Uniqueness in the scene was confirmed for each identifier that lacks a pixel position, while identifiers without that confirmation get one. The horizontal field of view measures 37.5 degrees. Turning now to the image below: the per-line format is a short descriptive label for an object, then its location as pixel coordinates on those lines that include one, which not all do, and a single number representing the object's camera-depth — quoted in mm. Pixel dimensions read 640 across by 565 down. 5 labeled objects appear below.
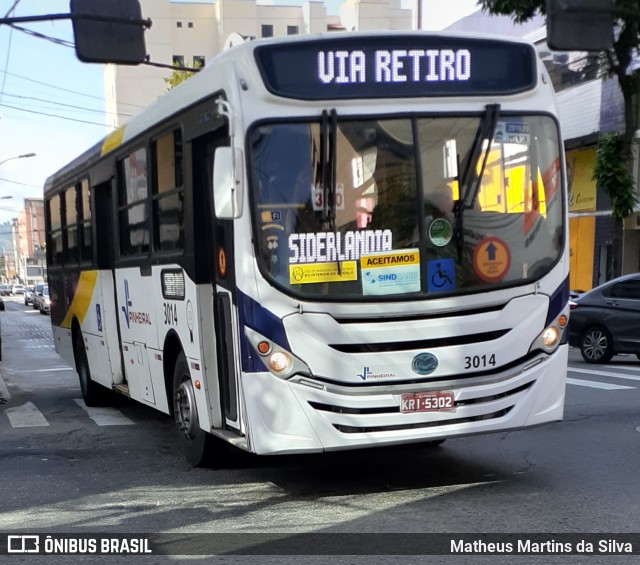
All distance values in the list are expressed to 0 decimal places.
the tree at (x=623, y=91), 20594
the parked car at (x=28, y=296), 69538
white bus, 6395
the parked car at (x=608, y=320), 16484
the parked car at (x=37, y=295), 56966
